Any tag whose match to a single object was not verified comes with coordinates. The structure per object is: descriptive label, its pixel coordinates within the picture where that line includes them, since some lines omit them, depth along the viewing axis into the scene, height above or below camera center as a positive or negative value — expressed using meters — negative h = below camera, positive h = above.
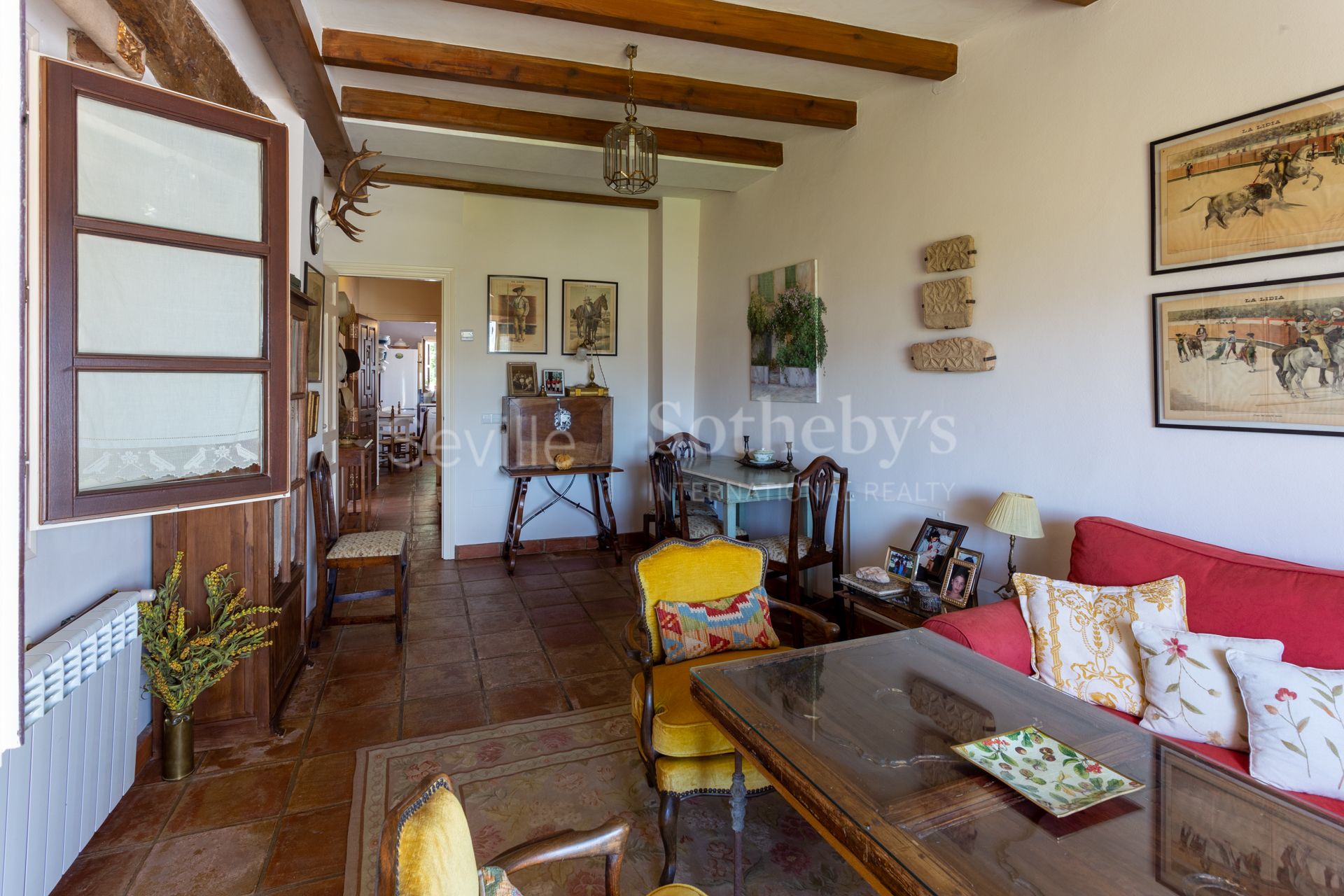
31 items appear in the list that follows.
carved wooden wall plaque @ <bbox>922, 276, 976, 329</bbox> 3.09 +0.68
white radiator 1.57 -0.81
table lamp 2.60 -0.29
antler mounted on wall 3.57 +1.33
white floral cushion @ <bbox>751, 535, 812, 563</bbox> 3.80 -0.60
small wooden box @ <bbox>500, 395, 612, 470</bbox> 5.36 +0.09
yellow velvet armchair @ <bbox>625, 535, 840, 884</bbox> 1.92 -0.78
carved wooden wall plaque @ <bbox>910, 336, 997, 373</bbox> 3.02 +0.43
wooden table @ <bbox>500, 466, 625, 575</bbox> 5.29 -0.51
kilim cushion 2.31 -0.65
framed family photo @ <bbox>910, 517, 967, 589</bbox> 3.01 -0.48
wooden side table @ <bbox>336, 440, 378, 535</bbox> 6.01 -0.40
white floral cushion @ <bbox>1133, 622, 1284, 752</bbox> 1.73 -0.66
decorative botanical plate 1.25 -0.66
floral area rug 1.97 -1.26
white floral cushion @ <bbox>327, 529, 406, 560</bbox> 3.76 -0.60
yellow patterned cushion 1.97 -0.59
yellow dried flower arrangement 2.33 -0.74
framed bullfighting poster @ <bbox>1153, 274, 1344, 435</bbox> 1.96 +0.28
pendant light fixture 3.22 +1.43
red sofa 1.75 -0.44
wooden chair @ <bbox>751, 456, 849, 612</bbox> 3.66 -0.53
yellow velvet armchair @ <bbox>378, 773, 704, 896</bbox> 0.84 -0.56
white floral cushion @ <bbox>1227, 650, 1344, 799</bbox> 1.53 -0.67
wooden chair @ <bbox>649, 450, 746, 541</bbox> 4.34 -0.39
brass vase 2.40 -1.11
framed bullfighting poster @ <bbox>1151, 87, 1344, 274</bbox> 1.95 +0.82
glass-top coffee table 1.07 -0.68
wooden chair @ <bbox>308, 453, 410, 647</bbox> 3.69 -0.63
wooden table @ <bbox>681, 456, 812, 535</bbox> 3.91 -0.25
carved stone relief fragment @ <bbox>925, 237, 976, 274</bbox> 3.07 +0.91
